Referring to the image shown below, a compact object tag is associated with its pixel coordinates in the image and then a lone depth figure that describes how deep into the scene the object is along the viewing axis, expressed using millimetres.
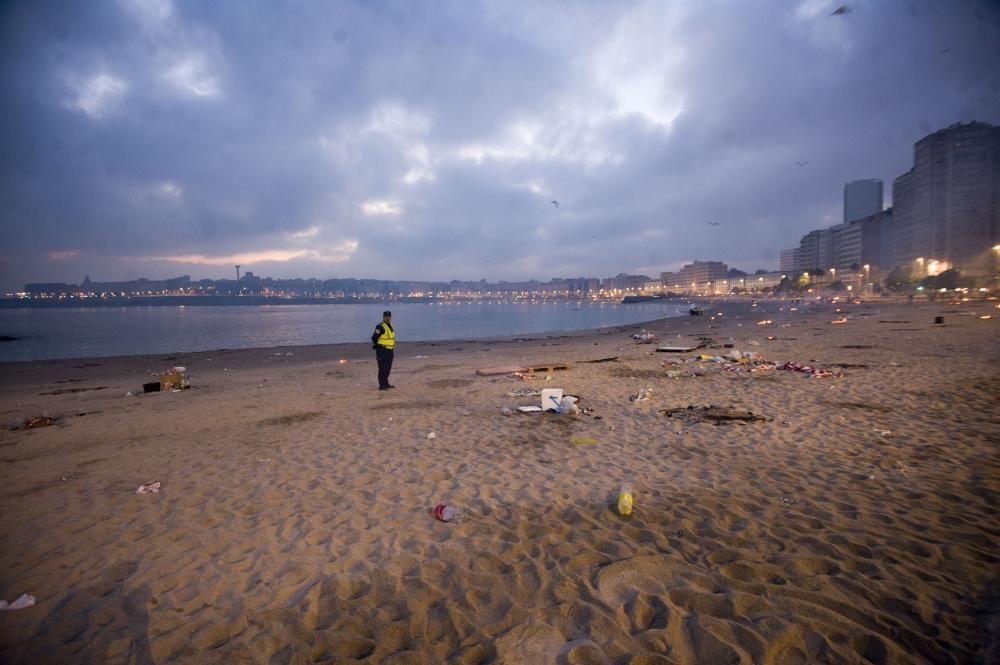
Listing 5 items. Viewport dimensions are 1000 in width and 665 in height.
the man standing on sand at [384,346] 11812
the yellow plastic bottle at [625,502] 4422
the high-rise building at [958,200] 96250
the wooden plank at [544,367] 14195
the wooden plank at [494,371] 14080
